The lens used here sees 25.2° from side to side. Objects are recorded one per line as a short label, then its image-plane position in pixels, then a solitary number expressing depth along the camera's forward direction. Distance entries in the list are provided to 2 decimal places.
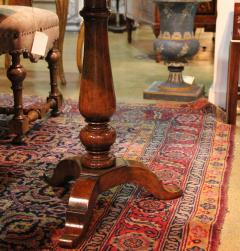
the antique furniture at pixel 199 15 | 4.73
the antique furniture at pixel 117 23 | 7.43
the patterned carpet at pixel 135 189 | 1.54
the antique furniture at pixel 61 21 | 3.71
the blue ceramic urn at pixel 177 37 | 3.44
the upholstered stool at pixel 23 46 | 2.20
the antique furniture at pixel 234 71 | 2.74
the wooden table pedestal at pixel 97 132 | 1.62
